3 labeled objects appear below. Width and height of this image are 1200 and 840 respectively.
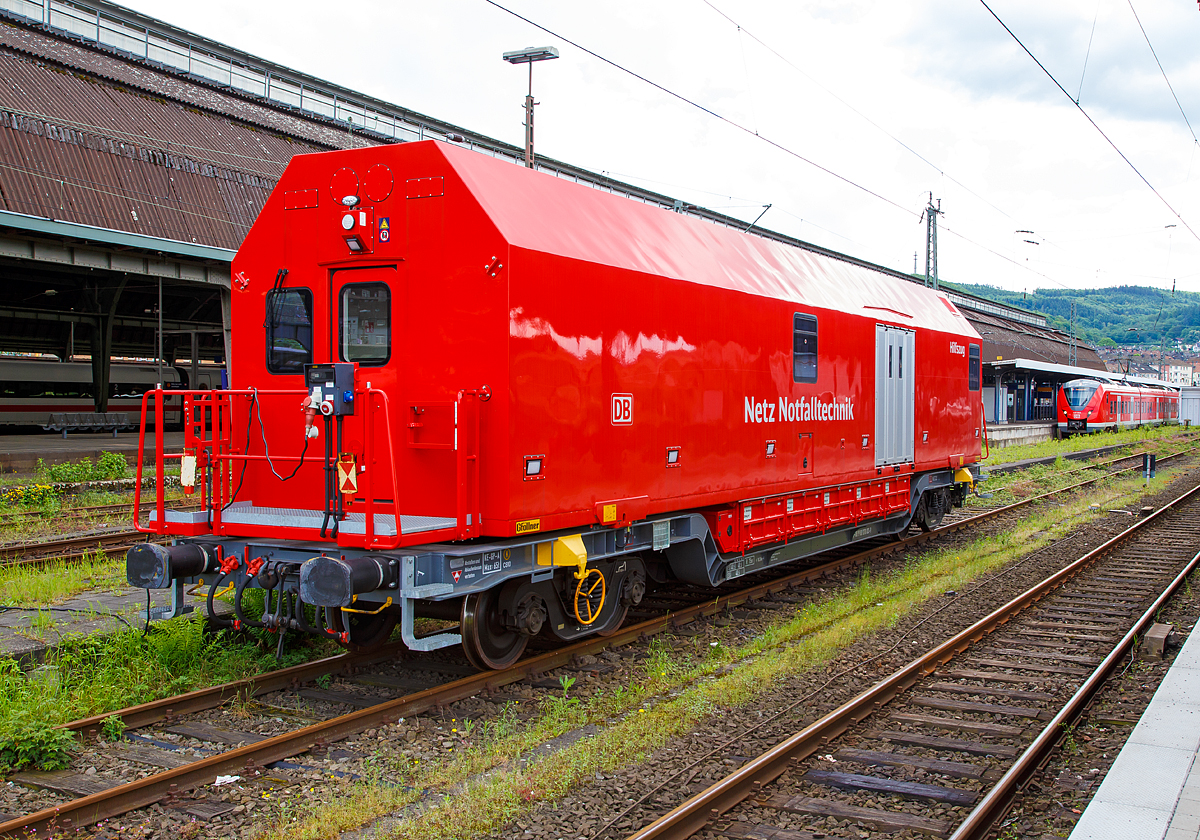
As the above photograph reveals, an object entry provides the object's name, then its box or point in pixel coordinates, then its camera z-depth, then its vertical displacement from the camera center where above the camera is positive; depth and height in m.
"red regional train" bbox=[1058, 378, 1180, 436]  47.91 +0.26
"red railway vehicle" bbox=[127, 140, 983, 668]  6.73 +0.00
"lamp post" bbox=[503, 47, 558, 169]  15.72 +6.24
